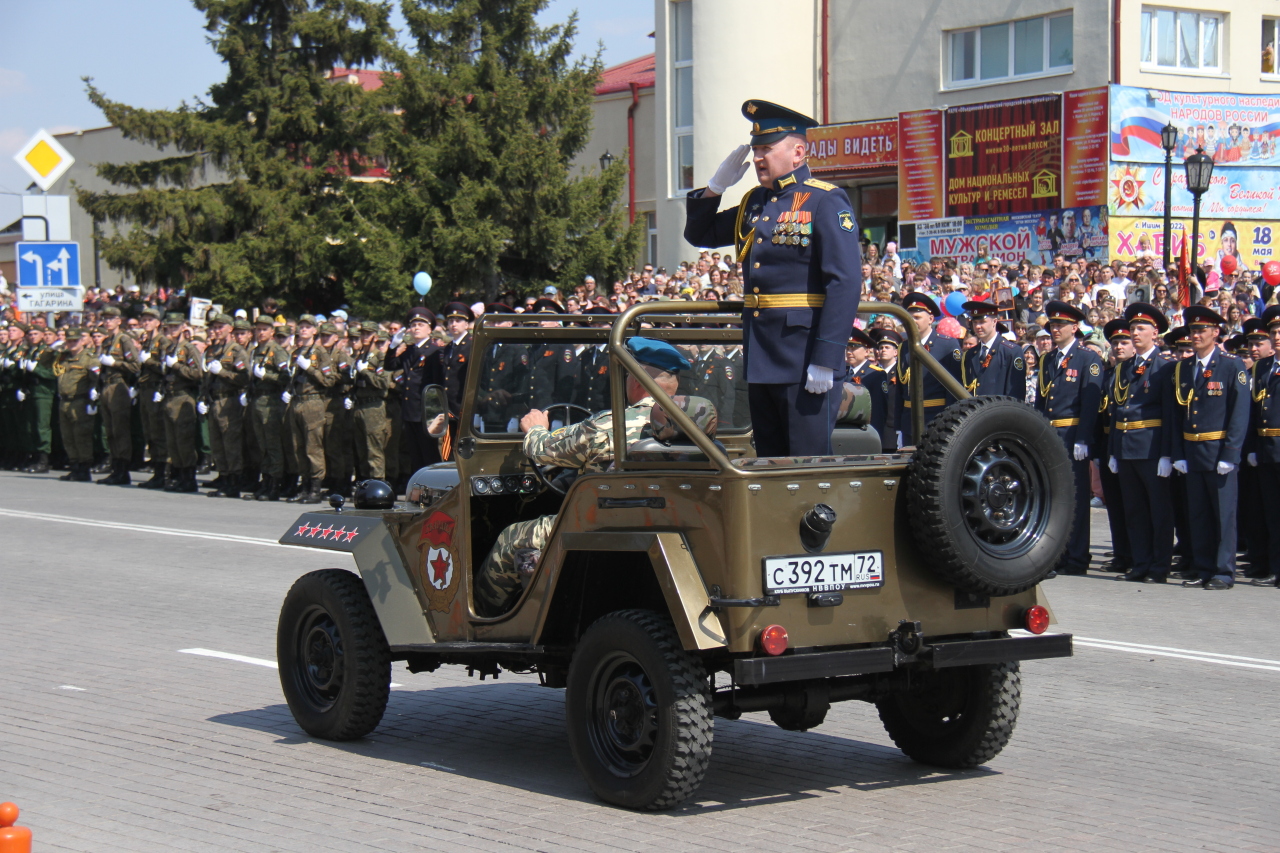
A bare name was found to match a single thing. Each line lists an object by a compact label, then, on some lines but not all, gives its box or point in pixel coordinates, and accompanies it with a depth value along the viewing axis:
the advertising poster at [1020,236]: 30.06
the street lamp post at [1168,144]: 24.73
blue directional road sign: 21.00
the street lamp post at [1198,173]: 23.47
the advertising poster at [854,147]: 34.38
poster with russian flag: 29.73
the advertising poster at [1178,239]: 29.75
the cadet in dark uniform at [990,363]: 13.30
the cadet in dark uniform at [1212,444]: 11.73
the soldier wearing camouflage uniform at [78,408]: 23.03
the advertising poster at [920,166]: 33.03
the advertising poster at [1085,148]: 29.69
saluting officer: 5.77
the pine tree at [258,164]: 37.91
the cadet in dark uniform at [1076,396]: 12.84
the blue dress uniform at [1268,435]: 11.99
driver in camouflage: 5.70
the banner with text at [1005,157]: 30.75
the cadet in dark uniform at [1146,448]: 12.13
